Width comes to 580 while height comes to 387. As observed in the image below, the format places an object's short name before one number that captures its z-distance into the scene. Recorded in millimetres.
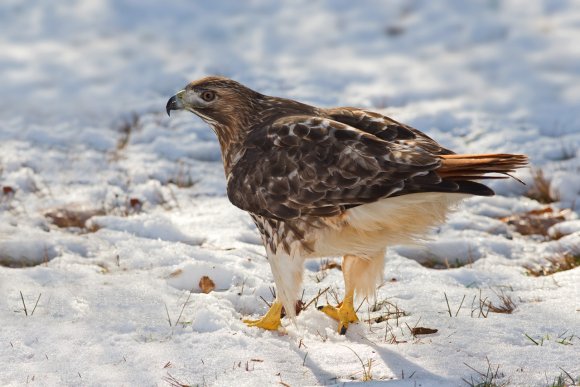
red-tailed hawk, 9016
